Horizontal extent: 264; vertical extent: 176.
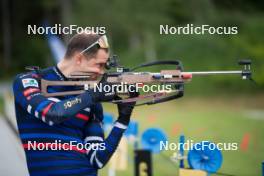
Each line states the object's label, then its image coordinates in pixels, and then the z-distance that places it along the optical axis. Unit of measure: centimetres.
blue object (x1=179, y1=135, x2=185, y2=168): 1016
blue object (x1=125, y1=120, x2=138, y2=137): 1627
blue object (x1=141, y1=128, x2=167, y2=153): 1337
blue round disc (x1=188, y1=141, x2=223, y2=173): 950
